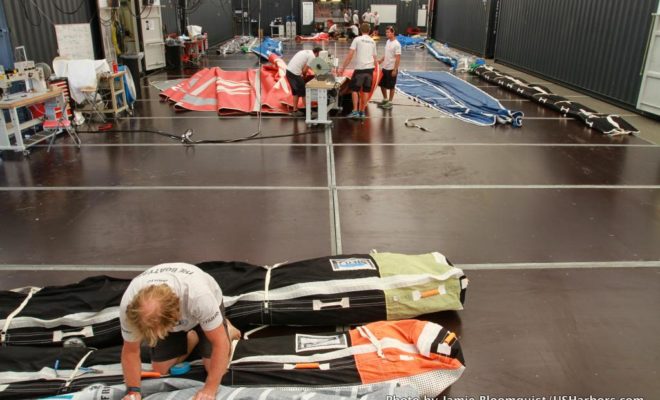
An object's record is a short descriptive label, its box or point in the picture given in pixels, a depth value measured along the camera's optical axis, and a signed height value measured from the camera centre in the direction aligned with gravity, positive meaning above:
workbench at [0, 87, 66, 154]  6.39 -1.37
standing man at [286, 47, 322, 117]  8.48 -0.81
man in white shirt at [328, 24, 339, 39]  27.45 -0.56
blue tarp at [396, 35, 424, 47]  23.95 -0.88
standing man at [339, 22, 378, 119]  8.54 -0.68
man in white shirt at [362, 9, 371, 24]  25.60 +0.24
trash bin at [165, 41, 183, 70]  14.49 -1.00
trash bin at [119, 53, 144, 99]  10.45 -0.94
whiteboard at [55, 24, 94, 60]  8.72 -0.39
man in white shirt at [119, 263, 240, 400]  2.00 -1.24
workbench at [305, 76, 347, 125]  7.90 -1.19
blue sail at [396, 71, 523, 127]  8.56 -1.46
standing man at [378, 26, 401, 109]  8.96 -0.77
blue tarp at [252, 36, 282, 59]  17.49 -0.93
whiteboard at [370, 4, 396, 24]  28.05 +0.59
